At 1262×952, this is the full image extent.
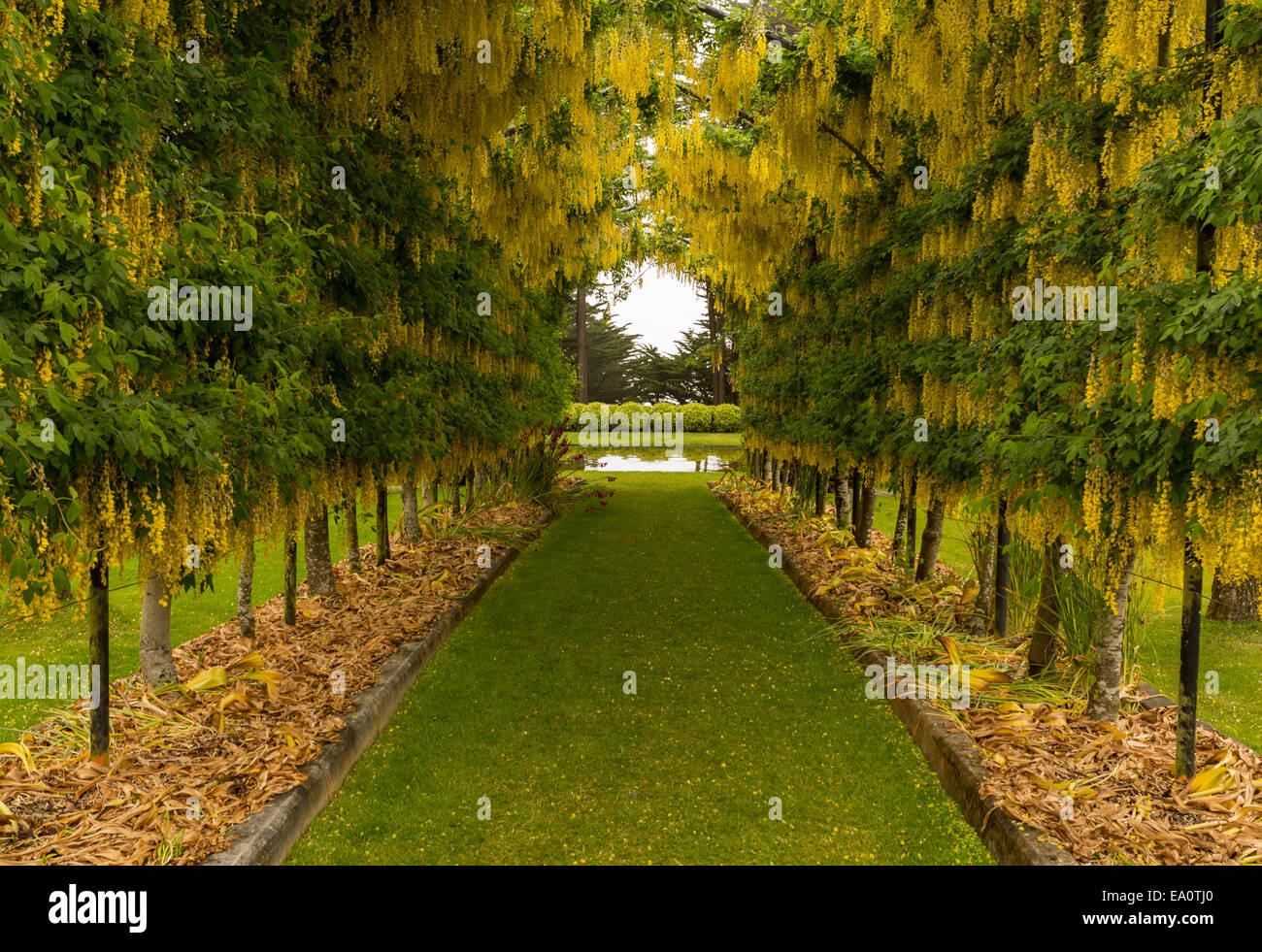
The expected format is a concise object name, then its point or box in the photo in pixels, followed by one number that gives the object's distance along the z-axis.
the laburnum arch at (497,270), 2.56
